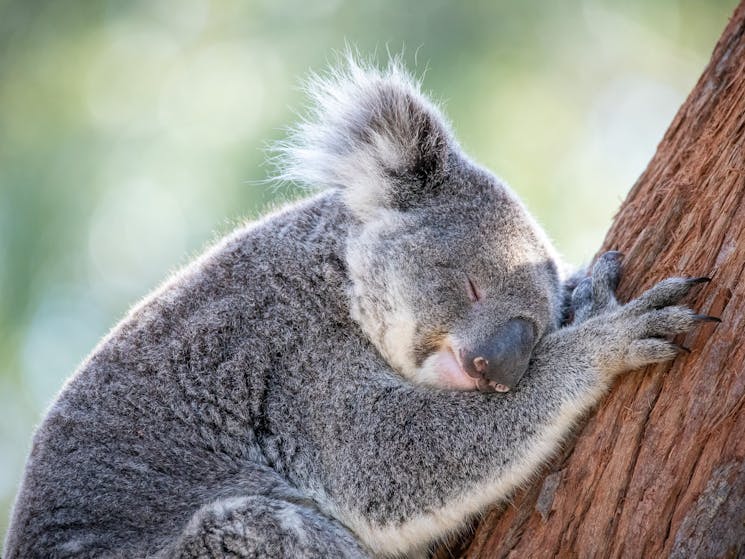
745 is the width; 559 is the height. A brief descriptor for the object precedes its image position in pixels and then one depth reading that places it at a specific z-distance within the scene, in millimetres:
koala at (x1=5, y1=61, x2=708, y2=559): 6895
